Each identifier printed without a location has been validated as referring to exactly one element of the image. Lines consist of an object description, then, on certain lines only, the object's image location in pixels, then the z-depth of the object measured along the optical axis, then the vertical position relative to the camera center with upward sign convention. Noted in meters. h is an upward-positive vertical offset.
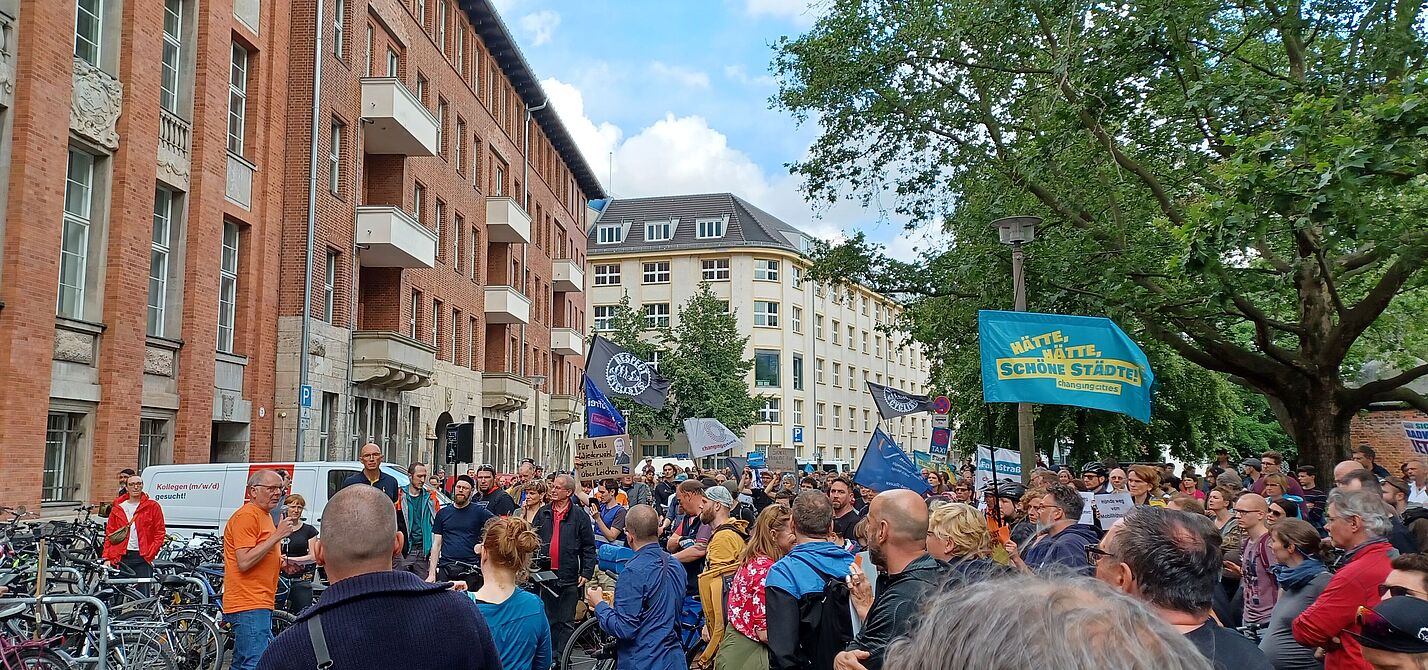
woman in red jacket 11.57 -1.12
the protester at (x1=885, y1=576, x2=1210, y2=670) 1.24 -0.23
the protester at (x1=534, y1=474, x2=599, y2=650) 10.37 -1.14
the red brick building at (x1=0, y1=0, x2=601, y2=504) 16.41 +4.17
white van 16.03 -0.86
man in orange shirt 7.56 -1.04
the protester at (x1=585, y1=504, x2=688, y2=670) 7.01 -1.15
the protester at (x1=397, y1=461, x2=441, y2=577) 12.41 -0.94
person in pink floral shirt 6.22 -0.99
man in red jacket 4.95 -0.78
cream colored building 75.00 +9.86
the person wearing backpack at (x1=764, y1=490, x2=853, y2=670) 5.39 -0.91
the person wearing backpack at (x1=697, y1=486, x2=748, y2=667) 7.85 -0.99
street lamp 13.55 +2.16
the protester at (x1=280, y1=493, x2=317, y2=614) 10.03 -1.31
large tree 10.80 +4.25
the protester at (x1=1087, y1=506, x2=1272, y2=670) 3.40 -0.44
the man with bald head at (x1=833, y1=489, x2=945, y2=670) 4.31 -0.52
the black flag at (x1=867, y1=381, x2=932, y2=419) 26.50 +0.79
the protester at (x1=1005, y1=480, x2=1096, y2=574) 6.61 -0.61
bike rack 7.45 -1.36
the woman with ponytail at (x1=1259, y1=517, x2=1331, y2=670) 5.45 -0.76
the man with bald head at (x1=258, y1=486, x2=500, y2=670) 3.06 -0.52
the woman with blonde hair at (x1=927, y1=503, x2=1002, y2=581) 4.97 -0.47
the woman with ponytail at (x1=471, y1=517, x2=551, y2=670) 5.30 -0.85
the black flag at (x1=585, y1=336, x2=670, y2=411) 22.83 +1.32
